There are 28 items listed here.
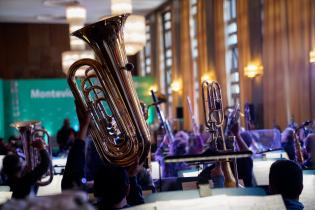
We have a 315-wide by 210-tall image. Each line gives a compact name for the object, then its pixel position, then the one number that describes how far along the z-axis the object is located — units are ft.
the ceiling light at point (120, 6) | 37.27
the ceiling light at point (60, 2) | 59.98
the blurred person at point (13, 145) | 31.79
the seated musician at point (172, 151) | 25.46
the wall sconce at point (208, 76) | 49.85
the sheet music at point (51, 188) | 14.08
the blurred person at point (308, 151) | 19.27
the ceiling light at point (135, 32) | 40.45
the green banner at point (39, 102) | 58.54
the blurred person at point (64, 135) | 39.30
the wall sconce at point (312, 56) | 32.19
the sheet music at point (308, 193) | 11.59
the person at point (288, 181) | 10.43
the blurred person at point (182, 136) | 35.05
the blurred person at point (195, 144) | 34.04
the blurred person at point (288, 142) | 24.44
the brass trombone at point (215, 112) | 15.44
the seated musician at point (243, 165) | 16.29
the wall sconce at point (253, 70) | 40.50
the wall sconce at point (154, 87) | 61.50
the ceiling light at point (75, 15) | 43.29
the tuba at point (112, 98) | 12.44
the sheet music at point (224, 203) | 8.23
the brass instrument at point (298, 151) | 21.43
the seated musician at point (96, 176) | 9.42
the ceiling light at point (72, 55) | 47.09
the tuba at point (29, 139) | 14.19
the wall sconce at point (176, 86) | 59.21
